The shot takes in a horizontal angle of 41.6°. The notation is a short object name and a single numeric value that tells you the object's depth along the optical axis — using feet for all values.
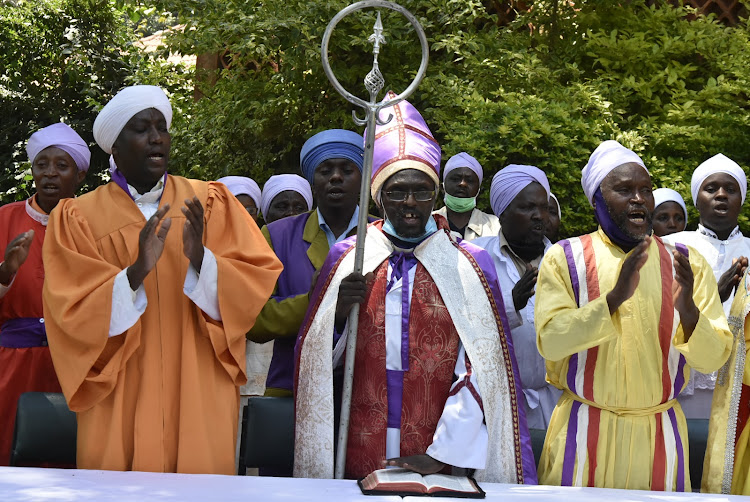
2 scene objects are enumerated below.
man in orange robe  13.53
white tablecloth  11.03
